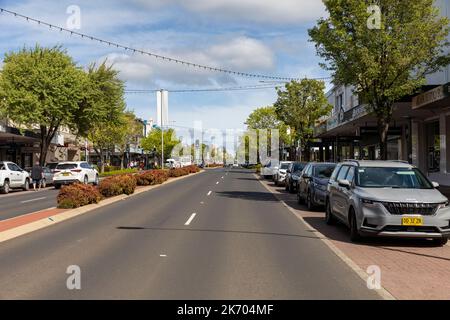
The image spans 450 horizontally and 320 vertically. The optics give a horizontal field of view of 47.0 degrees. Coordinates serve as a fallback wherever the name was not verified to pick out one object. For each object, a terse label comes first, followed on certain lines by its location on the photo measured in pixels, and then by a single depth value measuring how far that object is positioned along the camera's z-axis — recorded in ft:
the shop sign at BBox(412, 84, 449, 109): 58.34
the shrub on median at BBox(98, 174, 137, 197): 69.92
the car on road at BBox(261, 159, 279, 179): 134.70
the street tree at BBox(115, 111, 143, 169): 213.66
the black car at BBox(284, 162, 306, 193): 84.59
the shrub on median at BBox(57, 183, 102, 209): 54.49
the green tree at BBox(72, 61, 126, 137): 128.77
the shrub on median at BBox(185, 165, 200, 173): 192.15
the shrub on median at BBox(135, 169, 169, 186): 103.60
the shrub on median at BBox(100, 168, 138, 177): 170.82
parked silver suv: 32.68
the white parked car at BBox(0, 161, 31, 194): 92.43
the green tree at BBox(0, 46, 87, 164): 114.32
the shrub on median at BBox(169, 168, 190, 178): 152.87
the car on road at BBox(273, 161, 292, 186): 108.06
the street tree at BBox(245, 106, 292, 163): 255.91
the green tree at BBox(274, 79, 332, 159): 146.10
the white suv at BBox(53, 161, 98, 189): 101.30
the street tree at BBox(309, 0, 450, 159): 58.85
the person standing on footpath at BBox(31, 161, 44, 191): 100.83
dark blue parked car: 55.21
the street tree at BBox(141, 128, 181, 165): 329.93
